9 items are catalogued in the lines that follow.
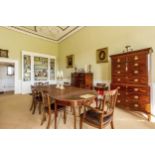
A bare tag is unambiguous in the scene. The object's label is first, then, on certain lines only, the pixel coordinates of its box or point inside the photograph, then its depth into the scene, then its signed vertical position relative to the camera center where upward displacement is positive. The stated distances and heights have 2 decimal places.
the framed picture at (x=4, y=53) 5.21 +1.11
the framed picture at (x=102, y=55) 4.55 +0.88
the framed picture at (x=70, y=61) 6.25 +0.89
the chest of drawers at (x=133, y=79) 2.84 -0.08
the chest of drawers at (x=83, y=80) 4.89 -0.17
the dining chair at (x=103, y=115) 1.79 -0.68
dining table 1.93 -0.39
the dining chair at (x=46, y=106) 2.25 -0.67
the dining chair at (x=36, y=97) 3.17 -0.60
